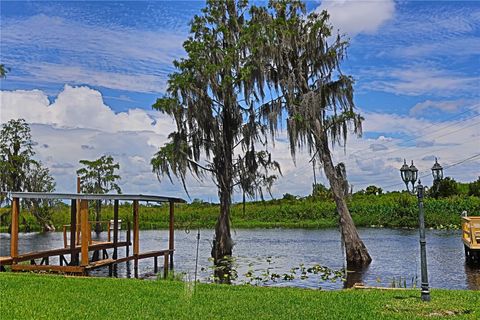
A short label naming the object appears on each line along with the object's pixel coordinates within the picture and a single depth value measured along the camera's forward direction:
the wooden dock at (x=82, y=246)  15.02
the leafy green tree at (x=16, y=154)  37.91
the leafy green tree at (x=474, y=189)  45.94
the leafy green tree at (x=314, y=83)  19.78
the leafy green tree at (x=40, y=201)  39.06
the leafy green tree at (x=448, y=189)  45.87
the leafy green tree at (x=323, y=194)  51.12
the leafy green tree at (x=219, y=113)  21.45
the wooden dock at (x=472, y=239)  18.16
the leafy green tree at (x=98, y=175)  39.56
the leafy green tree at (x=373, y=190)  54.36
